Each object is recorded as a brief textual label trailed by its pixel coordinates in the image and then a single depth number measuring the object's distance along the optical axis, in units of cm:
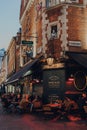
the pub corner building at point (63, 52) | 944
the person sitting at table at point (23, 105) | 894
